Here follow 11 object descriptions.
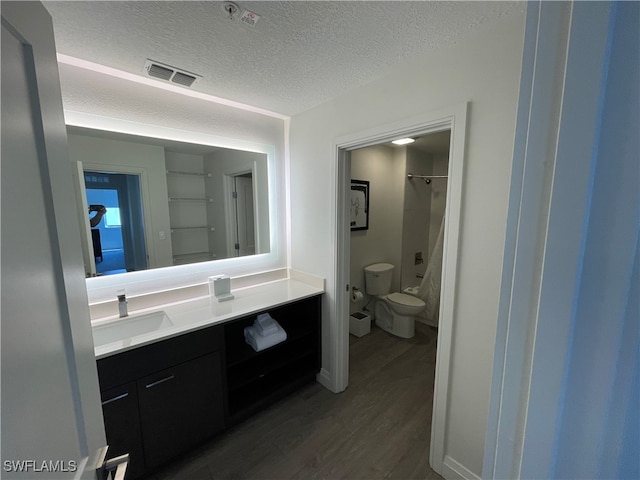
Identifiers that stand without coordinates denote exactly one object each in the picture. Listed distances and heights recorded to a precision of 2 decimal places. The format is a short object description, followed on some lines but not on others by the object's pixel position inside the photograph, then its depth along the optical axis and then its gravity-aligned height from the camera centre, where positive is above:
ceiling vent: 1.47 +0.82
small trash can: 3.14 -1.42
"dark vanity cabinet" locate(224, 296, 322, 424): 1.85 -1.22
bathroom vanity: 1.32 -1.04
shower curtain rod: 3.44 +0.45
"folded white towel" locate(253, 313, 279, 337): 1.91 -0.88
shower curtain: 3.22 -1.02
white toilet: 3.00 -1.12
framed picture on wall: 3.05 +0.05
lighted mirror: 1.62 +0.06
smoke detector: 1.05 +0.83
